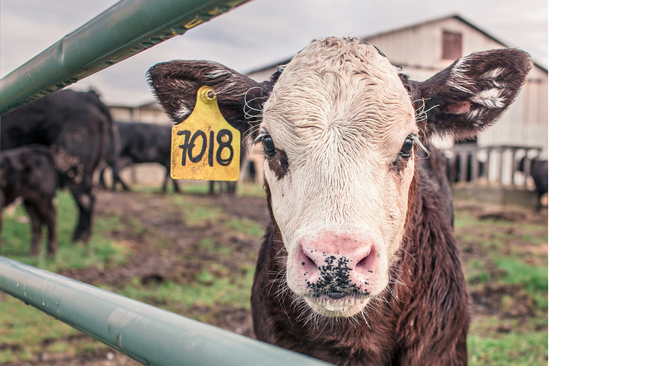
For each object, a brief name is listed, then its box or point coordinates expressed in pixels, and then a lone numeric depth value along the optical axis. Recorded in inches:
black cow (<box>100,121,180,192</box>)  460.8
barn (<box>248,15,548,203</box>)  317.4
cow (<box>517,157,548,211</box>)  425.3
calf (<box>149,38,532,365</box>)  46.3
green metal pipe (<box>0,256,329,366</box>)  22.2
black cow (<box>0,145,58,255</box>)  204.7
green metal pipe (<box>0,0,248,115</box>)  26.7
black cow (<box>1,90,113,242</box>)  246.2
